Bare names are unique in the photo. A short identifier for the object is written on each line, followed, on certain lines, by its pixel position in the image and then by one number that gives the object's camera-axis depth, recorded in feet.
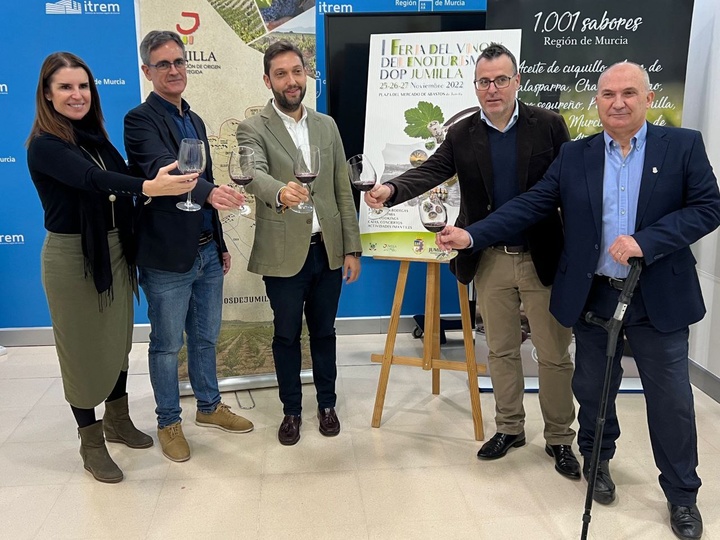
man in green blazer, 9.53
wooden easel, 10.77
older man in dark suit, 7.47
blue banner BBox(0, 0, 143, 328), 14.19
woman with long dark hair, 8.22
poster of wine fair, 11.19
